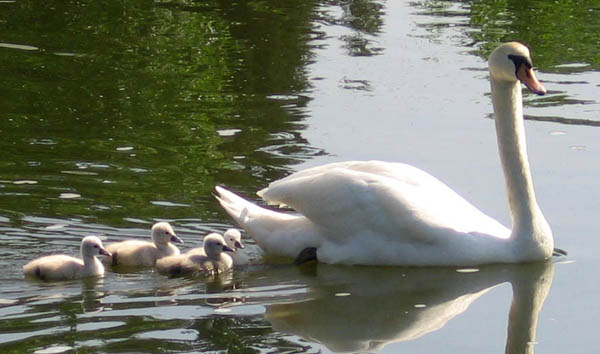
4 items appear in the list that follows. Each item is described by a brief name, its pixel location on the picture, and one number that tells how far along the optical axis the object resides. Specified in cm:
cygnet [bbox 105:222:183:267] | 1713
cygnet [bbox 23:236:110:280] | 1645
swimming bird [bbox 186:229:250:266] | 1722
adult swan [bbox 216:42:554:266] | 1745
